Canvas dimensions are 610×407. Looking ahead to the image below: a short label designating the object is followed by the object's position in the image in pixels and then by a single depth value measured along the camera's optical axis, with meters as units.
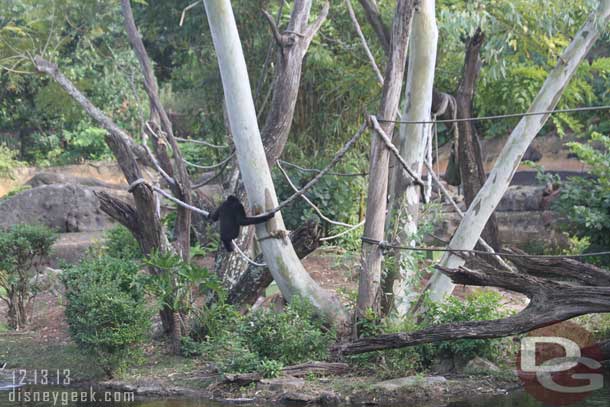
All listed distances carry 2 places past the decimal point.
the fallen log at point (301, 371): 14.53
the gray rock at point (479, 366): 14.93
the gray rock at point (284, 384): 14.12
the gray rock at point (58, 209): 29.52
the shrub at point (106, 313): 15.02
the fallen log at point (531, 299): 11.84
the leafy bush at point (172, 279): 16.05
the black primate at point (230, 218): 16.30
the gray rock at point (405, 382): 13.97
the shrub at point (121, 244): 23.83
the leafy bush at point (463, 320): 14.95
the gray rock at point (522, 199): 36.72
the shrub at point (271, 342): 14.95
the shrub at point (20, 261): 18.98
